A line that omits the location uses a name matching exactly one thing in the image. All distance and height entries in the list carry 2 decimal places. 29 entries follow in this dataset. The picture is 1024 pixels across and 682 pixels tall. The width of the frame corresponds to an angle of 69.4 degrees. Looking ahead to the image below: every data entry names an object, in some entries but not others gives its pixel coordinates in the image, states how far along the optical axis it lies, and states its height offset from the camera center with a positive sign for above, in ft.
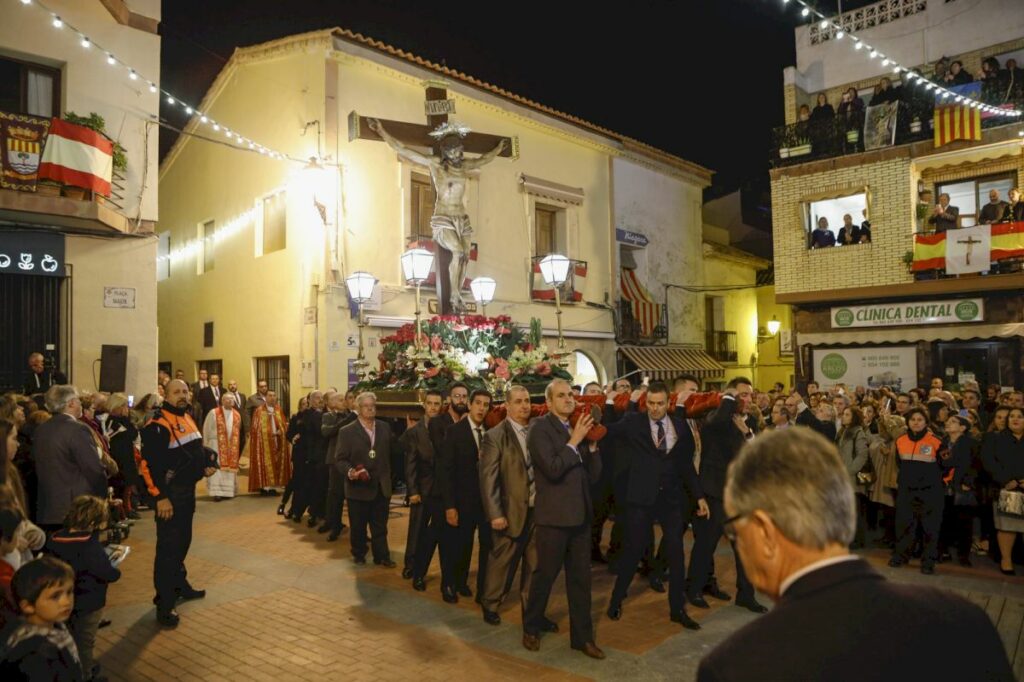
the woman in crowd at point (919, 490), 25.71 -4.78
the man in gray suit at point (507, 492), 19.92 -3.61
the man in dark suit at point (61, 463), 19.80 -2.72
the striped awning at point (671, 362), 72.43 -0.47
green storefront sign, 56.24 +3.30
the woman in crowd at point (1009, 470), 24.82 -3.92
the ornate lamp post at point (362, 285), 40.96 +4.18
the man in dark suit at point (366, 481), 26.68 -4.39
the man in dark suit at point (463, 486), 22.58 -3.88
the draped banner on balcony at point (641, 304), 74.54 +5.47
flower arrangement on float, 34.04 +0.11
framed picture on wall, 87.86 +1.59
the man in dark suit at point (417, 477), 24.56 -3.94
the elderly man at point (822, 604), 4.73 -1.67
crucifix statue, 35.53 +10.01
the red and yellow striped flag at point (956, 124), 54.49 +17.18
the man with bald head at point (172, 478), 20.34 -3.26
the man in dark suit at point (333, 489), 30.96 -5.47
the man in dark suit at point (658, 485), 20.08 -3.60
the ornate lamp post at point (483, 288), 39.78 +3.80
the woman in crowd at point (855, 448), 30.27 -3.83
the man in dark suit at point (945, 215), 56.85 +10.76
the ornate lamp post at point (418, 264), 34.83 +4.52
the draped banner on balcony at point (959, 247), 52.54 +7.96
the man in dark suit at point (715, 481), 21.44 -3.67
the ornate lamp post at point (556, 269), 36.91 +4.46
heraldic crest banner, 35.86 +10.45
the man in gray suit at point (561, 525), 17.81 -4.08
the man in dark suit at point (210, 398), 49.73 -2.49
